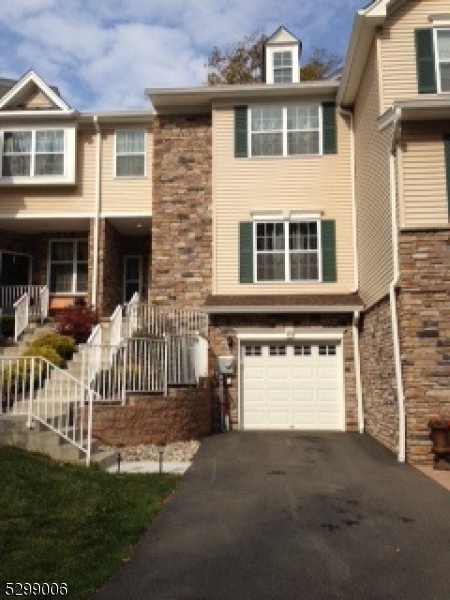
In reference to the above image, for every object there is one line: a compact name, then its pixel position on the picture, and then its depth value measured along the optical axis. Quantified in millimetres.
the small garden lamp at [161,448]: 9016
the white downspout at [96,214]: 15776
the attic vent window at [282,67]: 15836
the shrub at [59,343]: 12977
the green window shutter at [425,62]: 11195
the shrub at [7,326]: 14781
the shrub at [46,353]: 12109
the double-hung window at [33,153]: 16000
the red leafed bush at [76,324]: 14414
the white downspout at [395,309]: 9422
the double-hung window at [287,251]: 13828
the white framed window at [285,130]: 14336
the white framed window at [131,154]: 16219
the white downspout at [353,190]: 13648
